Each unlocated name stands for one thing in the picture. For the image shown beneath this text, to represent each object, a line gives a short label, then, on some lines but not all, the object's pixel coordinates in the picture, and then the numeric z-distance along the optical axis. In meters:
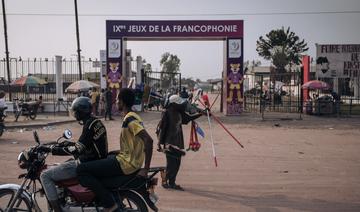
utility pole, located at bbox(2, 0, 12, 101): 29.92
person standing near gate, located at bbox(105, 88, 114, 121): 23.59
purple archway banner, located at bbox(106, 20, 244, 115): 26.56
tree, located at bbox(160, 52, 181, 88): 75.16
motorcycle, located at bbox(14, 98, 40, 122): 23.89
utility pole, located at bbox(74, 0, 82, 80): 31.09
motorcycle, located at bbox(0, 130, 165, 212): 5.15
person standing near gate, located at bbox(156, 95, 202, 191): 8.24
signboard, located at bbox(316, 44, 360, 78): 30.72
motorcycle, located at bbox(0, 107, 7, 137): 15.93
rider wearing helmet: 5.12
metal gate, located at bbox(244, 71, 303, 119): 26.42
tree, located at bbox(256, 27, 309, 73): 63.63
